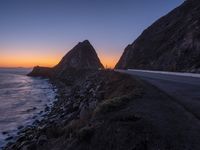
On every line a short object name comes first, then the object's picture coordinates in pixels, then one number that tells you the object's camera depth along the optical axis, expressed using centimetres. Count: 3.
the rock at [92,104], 936
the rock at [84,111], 834
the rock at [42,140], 643
